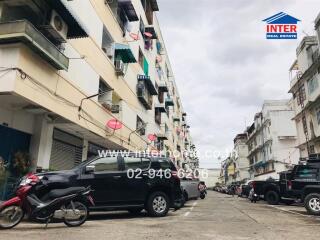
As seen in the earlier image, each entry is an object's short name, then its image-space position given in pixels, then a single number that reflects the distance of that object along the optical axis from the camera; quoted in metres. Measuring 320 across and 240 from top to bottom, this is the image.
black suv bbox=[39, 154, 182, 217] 7.37
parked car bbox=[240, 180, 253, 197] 22.52
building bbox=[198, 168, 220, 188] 88.78
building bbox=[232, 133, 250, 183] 62.42
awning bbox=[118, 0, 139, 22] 16.17
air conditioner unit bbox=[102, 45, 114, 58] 15.33
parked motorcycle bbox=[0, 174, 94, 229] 5.94
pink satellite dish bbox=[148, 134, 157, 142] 22.95
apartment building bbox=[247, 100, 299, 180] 36.78
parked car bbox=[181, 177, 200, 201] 13.85
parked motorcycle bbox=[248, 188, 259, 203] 17.31
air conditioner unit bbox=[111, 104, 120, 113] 15.19
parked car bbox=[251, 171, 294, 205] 14.77
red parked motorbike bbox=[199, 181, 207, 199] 19.74
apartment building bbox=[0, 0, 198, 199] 7.89
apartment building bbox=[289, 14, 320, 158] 21.03
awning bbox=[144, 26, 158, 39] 22.80
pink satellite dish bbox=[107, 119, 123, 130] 14.06
